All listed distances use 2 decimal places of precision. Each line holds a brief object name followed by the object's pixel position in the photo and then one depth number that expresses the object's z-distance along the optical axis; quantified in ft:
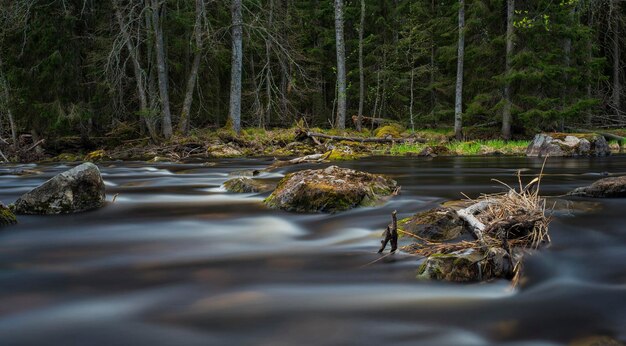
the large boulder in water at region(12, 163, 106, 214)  17.66
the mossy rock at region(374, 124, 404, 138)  68.66
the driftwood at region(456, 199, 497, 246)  10.70
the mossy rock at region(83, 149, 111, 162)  53.47
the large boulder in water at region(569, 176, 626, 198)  17.21
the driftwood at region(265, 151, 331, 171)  35.14
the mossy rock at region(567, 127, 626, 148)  54.29
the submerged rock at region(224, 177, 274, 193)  23.13
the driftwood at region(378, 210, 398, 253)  11.50
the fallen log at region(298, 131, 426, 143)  60.64
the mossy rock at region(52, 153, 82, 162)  54.29
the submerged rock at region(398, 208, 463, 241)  12.52
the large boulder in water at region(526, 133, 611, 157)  46.50
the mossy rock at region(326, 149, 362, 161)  44.52
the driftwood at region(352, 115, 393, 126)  84.27
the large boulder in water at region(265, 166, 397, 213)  17.38
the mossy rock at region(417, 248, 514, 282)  9.70
